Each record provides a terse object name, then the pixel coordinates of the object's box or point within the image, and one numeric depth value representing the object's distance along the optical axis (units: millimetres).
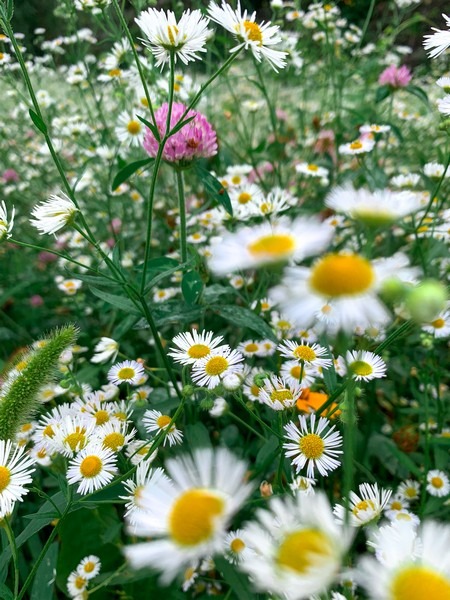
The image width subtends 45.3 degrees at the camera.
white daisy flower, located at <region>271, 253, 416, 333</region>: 84
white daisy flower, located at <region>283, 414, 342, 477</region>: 164
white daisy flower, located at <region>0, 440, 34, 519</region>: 152
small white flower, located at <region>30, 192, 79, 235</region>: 188
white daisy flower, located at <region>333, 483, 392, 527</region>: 145
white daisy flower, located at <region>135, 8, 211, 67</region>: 173
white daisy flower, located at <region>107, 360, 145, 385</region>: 208
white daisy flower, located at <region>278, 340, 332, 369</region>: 182
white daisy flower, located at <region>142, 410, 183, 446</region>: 179
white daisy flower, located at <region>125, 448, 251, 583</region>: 78
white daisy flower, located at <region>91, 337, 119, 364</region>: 231
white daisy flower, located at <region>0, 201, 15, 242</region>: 191
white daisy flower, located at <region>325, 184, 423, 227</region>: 93
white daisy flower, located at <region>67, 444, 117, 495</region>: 165
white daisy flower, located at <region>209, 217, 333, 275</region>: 96
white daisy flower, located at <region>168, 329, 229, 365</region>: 182
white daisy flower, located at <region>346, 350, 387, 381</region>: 178
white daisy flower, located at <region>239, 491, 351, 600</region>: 69
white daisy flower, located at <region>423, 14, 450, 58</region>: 182
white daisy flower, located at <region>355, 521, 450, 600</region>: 74
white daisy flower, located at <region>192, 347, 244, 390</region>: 173
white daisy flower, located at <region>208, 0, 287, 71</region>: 182
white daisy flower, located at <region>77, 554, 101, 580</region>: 202
